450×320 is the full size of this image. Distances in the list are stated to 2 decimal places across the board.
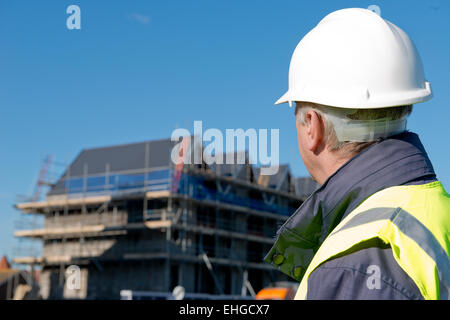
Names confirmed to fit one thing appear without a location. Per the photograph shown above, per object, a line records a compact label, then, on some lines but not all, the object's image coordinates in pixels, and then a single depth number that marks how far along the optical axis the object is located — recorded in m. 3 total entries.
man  1.26
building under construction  39.59
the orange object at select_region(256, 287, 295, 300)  25.14
